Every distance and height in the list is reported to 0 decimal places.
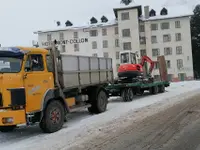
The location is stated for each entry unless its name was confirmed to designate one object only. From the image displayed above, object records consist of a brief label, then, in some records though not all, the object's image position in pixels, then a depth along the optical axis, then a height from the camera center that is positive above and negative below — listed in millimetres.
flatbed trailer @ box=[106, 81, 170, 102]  20170 -1016
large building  64375 +7056
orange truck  9641 -319
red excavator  22438 +317
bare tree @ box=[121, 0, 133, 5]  68062 +14195
